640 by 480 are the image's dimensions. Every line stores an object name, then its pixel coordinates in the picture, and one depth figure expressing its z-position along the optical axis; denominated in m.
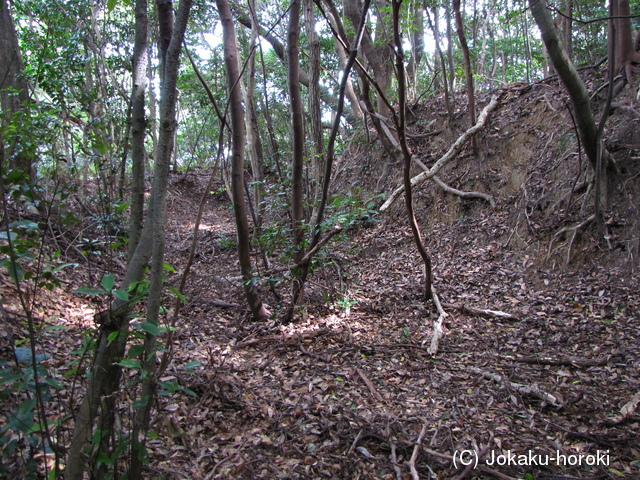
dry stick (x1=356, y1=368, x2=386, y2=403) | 3.31
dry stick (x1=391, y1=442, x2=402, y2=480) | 2.45
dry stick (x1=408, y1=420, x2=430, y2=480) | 2.41
